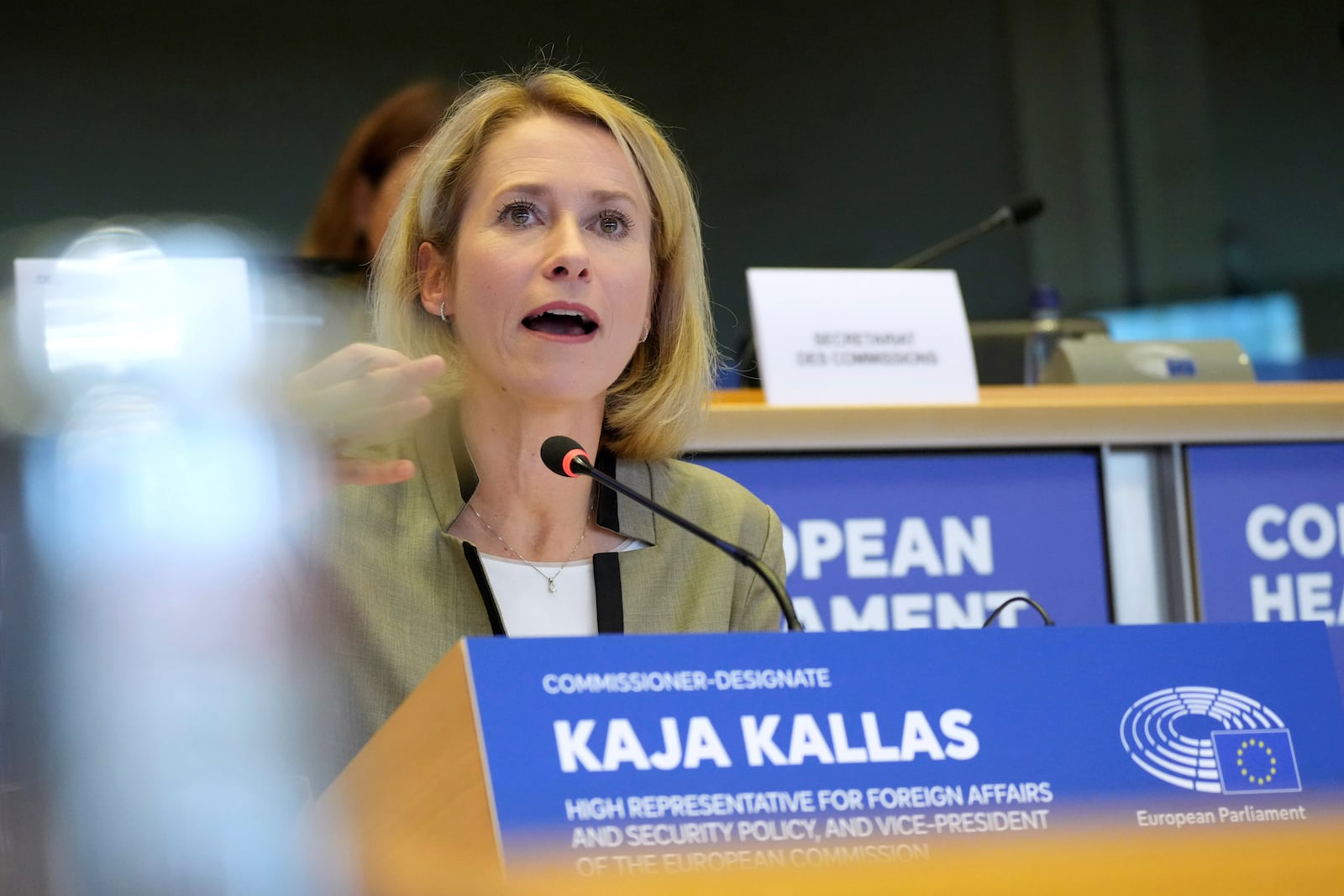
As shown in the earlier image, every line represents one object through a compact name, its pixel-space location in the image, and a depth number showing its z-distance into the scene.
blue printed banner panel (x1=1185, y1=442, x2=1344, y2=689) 4.71
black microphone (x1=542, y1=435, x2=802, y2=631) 2.02
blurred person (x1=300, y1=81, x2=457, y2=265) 4.85
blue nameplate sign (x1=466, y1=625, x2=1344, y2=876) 1.51
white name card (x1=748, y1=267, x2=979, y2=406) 4.56
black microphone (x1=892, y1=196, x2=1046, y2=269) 5.80
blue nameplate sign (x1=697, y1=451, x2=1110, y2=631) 4.43
